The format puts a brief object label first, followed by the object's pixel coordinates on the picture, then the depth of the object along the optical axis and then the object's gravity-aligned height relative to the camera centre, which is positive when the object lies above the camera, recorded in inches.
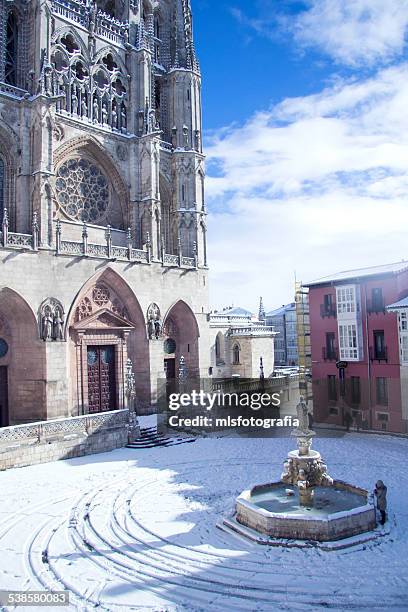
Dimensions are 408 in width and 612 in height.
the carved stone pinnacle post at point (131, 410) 927.1 -97.0
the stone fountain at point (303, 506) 468.1 -156.0
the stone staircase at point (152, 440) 911.7 -154.4
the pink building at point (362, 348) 997.2 +7.8
